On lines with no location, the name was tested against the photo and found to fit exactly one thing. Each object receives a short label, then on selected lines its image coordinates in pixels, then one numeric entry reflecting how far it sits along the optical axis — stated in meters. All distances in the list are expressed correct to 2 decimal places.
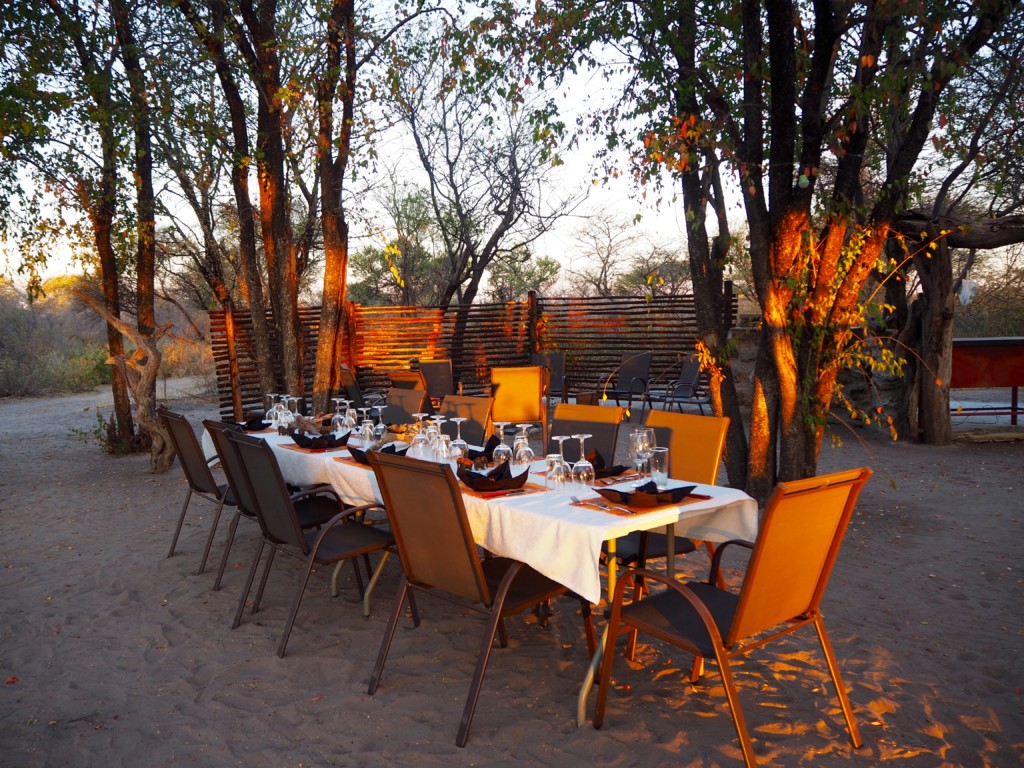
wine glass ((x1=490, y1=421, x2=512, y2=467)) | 3.98
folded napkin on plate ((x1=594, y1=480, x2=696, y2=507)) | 3.13
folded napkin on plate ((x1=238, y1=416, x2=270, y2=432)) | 5.87
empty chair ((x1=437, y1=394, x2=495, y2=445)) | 5.69
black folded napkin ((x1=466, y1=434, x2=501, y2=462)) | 4.13
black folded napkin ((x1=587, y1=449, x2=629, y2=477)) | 3.84
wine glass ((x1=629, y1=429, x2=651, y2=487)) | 3.53
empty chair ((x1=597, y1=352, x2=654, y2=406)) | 11.25
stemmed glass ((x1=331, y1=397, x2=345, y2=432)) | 5.32
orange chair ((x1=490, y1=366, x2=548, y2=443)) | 8.42
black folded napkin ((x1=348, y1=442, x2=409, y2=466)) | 4.25
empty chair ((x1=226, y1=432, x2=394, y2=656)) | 3.71
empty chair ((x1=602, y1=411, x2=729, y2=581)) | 4.12
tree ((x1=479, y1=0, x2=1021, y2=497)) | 5.06
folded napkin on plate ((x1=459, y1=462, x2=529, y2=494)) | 3.49
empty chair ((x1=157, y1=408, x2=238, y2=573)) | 4.94
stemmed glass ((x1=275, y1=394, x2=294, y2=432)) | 5.61
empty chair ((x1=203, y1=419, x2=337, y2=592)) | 4.21
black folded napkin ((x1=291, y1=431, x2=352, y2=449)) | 4.86
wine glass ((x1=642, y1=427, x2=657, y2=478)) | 3.60
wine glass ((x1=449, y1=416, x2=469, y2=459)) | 4.23
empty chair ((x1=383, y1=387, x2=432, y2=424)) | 6.27
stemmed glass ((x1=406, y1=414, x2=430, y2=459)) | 4.13
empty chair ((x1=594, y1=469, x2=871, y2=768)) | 2.48
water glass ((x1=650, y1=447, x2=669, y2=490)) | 3.38
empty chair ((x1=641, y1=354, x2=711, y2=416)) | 11.07
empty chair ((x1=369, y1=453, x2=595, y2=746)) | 2.89
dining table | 2.92
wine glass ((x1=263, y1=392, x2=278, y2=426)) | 5.98
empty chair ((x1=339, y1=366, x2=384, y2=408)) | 9.02
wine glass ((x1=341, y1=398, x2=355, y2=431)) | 5.32
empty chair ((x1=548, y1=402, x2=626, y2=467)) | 4.55
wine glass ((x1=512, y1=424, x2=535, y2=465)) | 4.01
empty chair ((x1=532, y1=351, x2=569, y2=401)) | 12.38
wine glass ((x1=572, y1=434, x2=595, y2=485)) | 3.62
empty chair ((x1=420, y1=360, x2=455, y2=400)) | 10.31
